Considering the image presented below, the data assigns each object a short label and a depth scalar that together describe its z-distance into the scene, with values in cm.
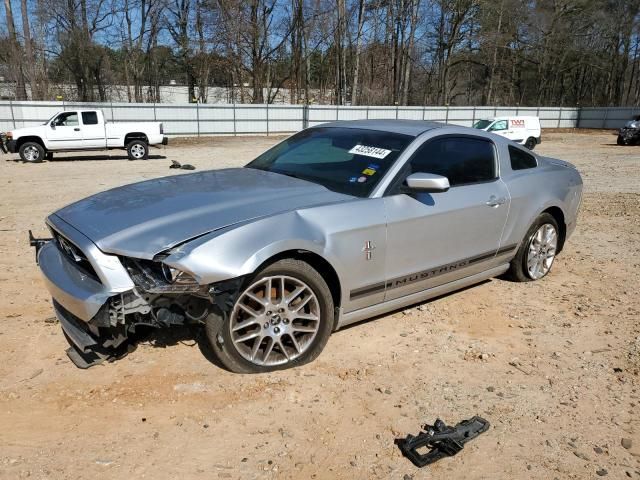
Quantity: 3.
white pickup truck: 1652
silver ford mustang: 288
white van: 2306
